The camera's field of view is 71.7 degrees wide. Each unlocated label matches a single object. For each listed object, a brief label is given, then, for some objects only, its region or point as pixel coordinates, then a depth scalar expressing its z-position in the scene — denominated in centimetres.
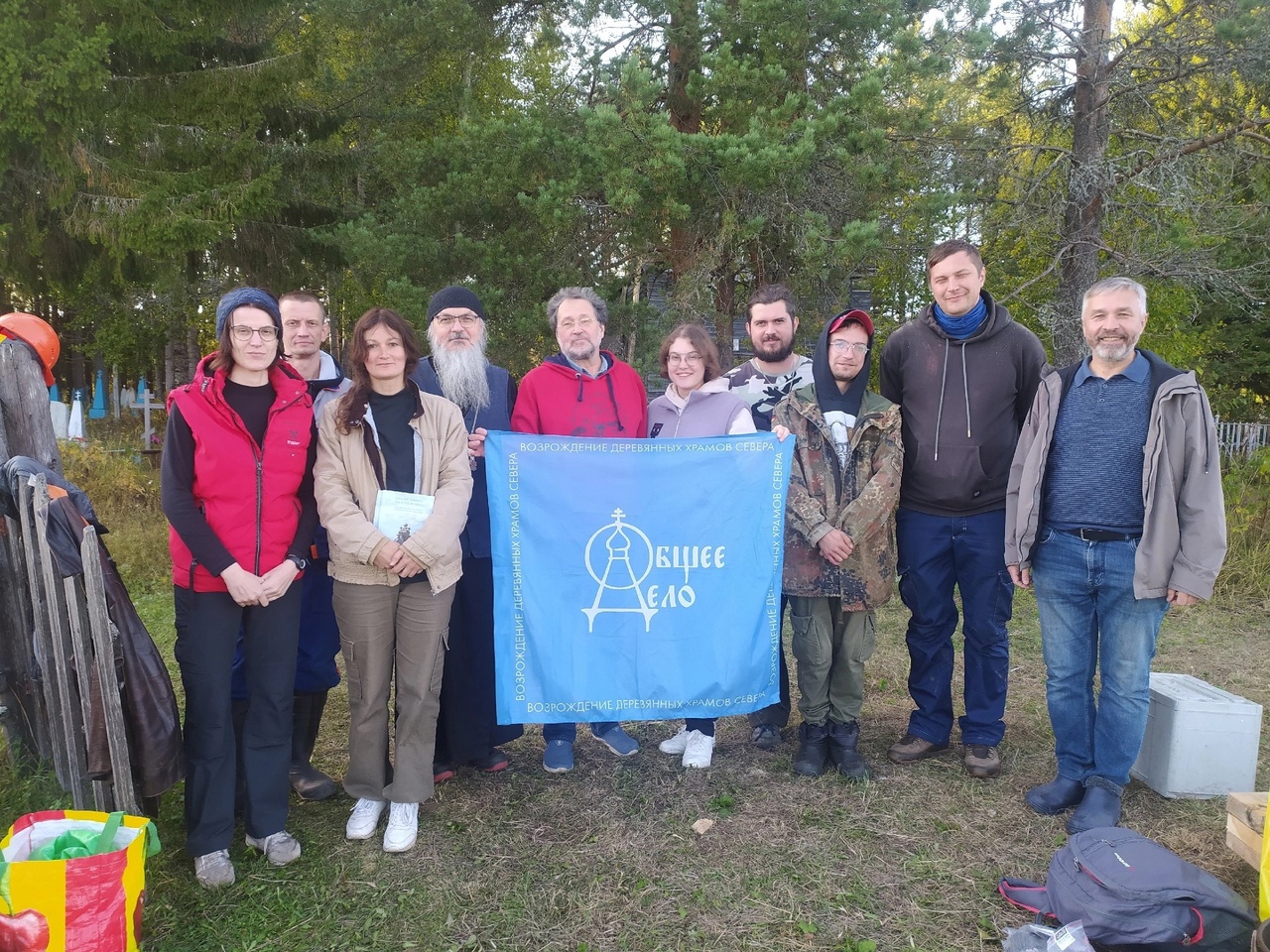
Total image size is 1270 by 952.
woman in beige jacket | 344
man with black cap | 412
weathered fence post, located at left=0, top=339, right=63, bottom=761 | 394
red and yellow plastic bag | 238
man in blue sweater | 350
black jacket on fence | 311
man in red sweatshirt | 413
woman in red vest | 314
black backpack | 280
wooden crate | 327
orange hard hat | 440
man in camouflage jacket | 403
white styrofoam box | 404
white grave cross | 1851
